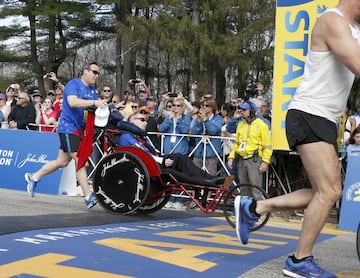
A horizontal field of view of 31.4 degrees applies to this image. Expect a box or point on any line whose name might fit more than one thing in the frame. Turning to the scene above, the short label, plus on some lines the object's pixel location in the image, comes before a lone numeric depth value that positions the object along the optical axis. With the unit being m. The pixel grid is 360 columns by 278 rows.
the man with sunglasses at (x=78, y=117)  7.87
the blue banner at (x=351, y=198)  8.77
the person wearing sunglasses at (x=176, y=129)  10.59
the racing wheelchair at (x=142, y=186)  7.41
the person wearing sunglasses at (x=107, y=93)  13.02
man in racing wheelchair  7.64
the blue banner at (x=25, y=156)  10.77
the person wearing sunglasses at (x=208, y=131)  10.41
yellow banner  9.29
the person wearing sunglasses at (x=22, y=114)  12.64
